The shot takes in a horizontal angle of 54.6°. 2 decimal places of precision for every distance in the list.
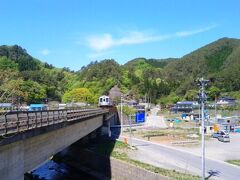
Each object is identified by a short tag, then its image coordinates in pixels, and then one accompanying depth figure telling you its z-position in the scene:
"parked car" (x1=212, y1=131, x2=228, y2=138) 49.19
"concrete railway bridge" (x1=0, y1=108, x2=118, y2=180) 11.37
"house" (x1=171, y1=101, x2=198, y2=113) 104.39
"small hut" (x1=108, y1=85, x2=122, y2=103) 109.80
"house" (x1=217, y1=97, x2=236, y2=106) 105.40
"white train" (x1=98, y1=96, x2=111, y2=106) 62.76
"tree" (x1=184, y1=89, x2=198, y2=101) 121.76
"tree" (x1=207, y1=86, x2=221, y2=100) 120.52
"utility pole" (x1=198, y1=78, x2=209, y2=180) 22.76
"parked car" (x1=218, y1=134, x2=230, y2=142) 46.86
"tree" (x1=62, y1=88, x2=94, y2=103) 100.64
